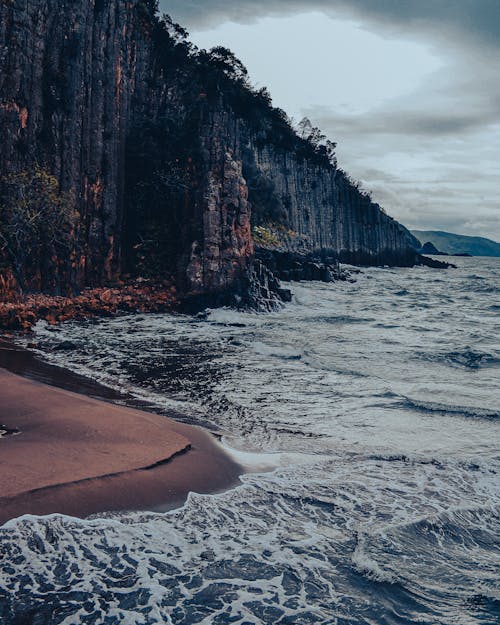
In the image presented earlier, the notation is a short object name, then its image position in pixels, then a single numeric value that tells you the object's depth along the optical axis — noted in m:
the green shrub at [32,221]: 18.66
